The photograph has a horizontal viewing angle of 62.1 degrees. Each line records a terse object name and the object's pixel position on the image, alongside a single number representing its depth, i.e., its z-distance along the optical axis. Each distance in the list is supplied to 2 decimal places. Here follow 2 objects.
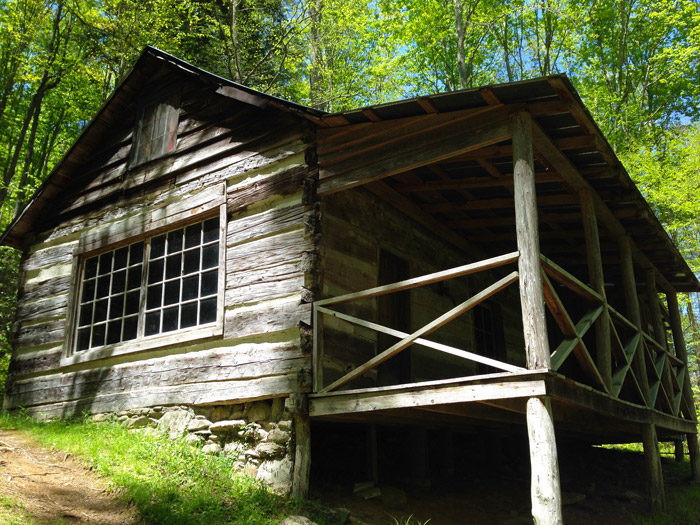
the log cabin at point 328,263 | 6.03
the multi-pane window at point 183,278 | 8.17
